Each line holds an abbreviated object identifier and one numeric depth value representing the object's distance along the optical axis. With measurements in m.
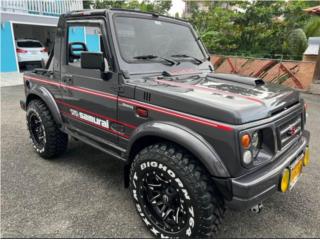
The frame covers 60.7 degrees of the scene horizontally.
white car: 12.84
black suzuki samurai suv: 1.92
